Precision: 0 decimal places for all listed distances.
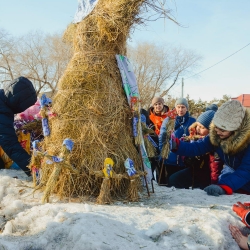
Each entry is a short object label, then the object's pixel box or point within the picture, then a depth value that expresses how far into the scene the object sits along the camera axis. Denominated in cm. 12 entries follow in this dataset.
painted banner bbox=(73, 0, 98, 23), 364
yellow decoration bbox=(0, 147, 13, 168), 441
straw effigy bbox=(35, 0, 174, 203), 329
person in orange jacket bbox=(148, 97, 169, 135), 555
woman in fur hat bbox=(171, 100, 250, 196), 344
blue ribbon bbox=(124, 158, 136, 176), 319
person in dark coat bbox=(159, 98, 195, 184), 484
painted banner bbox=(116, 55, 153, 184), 357
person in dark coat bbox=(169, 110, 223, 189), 431
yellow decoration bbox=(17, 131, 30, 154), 437
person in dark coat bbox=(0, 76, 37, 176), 375
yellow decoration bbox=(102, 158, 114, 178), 307
